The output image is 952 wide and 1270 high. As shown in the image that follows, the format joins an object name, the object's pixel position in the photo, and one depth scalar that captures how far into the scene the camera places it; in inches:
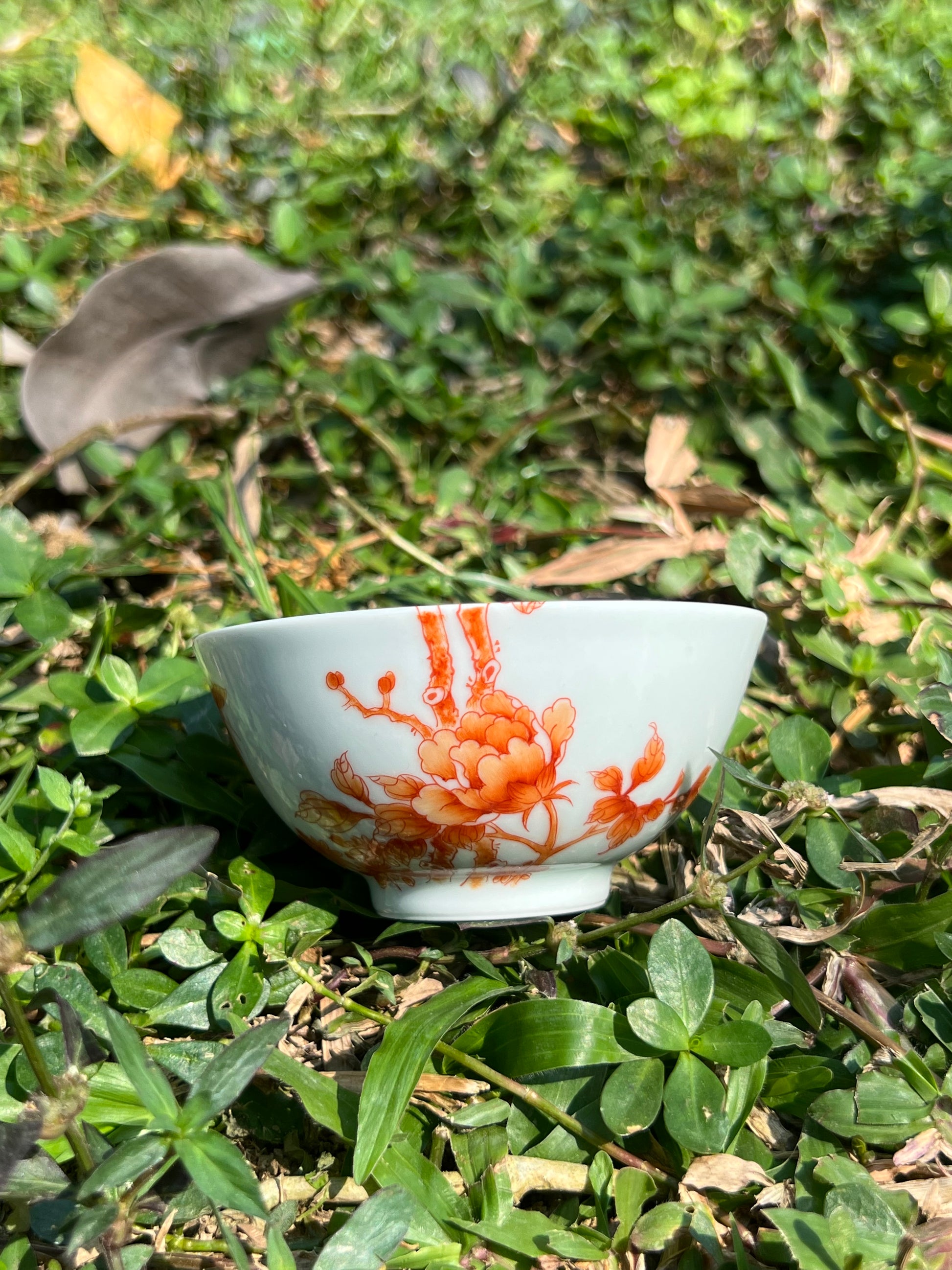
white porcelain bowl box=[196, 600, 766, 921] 5.1
